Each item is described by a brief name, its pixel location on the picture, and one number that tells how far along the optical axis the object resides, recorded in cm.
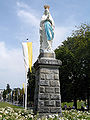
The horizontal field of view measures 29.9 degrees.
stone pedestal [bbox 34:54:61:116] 773
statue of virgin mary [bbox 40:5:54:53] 901
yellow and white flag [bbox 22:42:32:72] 1664
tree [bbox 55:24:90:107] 2581
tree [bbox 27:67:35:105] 3845
